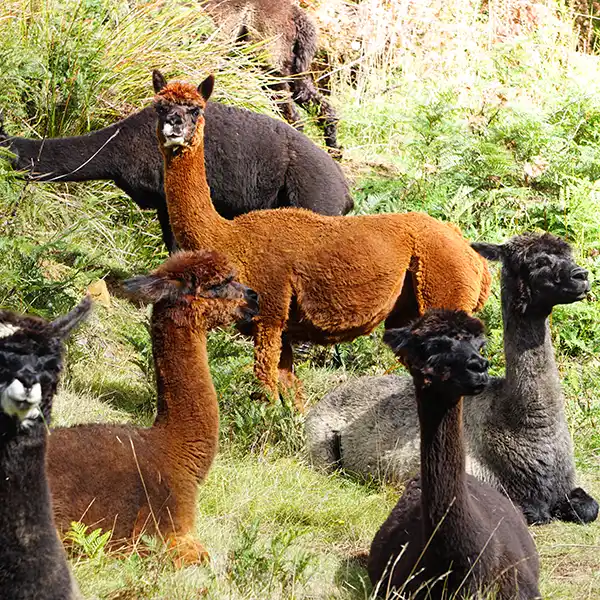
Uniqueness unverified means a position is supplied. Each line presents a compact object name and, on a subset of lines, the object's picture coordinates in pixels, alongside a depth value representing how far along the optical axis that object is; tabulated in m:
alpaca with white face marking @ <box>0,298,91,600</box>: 7.10
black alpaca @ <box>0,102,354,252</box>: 18.11
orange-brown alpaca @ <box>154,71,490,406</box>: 14.91
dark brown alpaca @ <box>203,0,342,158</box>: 25.47
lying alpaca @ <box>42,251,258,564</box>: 10.44
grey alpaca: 13.73
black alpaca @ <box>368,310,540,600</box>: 9.54
